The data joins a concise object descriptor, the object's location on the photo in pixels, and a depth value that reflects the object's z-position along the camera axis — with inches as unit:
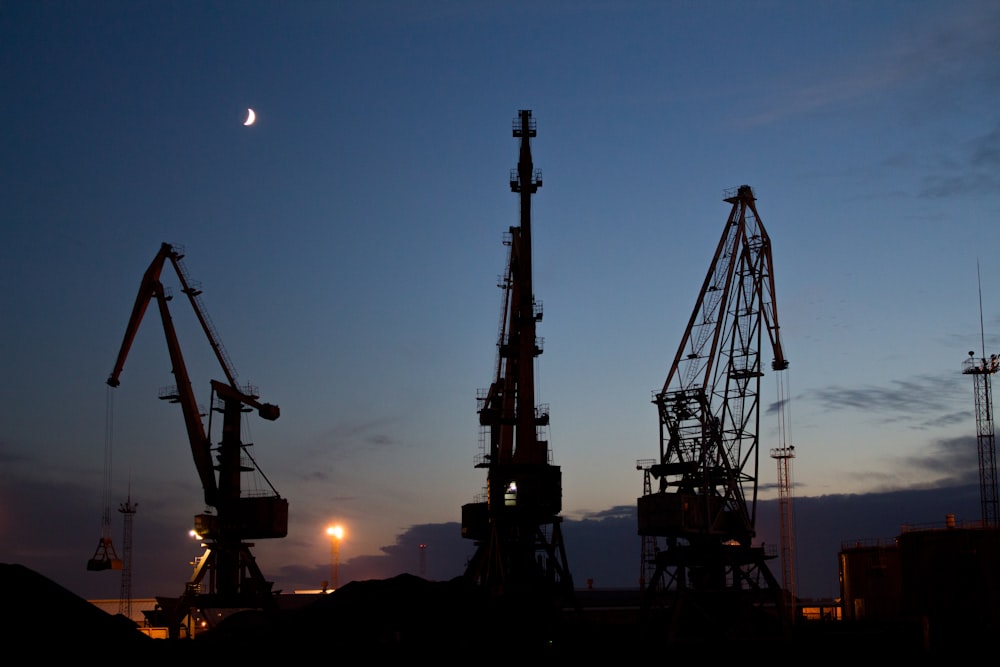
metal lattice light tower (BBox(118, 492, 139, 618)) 4379.9
